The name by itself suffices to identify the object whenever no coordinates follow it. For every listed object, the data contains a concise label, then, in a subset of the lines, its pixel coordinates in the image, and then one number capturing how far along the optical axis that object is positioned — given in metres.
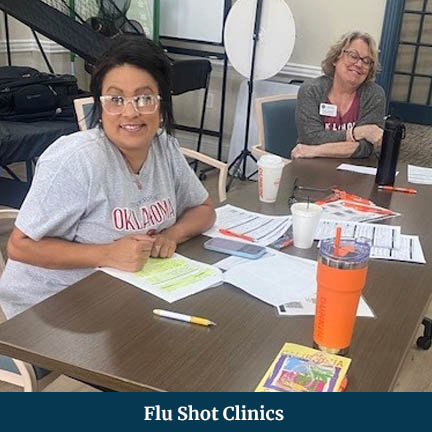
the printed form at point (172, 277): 1.28
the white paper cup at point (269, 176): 1.88
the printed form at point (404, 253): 1.54
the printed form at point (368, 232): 1.64
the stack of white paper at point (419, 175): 2.31
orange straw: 1.00
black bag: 3.24
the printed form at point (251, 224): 1.62
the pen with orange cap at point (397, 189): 2.14
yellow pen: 1.16
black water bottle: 2.11
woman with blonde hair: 2.64
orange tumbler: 0.99
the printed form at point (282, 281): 1.26
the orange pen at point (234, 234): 1.59
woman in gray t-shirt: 1.38
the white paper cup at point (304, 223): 1.53
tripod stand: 4.05
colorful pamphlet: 0.97
